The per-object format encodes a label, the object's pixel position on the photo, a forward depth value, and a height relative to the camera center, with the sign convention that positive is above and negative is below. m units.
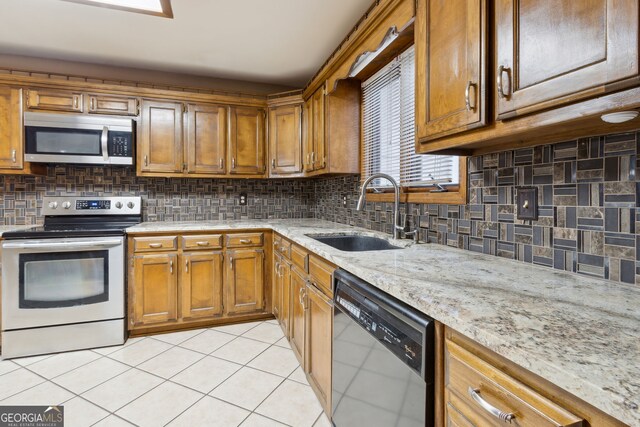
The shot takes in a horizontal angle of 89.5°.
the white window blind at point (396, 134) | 1.86 +0.54
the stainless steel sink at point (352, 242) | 2.20 -0.23
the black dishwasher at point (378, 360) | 0.89 -0.51
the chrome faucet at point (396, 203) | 1.96 +0.04
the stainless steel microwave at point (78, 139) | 2.70 +0.61
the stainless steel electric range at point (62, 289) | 2.40 -0.61
